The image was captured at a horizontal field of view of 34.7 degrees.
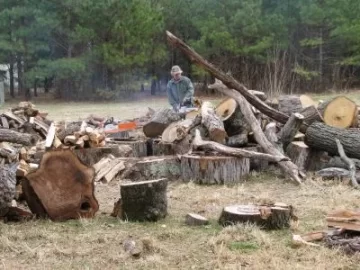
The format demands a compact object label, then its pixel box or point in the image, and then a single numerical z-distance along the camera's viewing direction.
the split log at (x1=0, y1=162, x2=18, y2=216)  5.80
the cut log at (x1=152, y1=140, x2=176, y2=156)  9.27
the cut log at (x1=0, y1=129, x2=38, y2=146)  6.61
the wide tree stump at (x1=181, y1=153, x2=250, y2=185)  8.07
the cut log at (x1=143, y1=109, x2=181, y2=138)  9.93
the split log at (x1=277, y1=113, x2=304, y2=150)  9.02
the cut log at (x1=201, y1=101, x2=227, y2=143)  8.95
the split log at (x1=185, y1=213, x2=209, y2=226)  5.78
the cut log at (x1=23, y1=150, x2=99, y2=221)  5.97
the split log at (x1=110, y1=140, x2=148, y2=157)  9.66
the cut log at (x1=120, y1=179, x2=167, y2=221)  5.84
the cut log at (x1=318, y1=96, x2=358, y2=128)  9.66
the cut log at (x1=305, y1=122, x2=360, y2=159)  8.59
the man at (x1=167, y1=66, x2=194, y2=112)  11.54
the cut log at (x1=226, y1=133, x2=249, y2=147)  9.09
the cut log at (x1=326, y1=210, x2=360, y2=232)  4.85
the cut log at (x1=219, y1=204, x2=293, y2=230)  5.47
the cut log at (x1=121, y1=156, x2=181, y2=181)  8.37
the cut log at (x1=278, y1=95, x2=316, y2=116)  10.39
